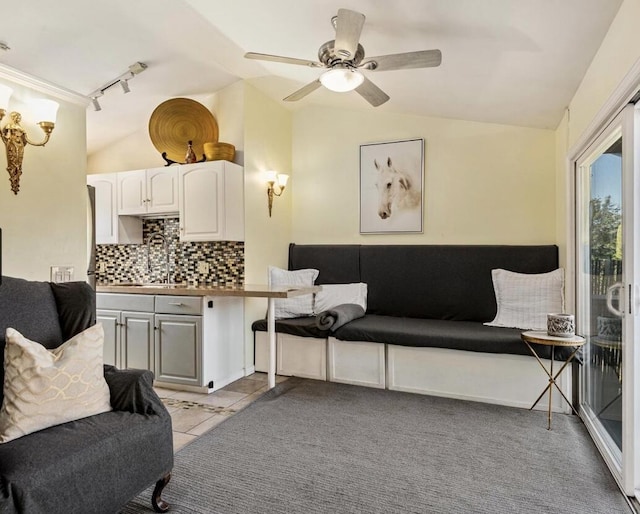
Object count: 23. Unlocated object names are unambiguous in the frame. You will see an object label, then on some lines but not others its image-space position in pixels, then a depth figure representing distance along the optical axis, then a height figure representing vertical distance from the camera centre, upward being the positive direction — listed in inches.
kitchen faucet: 179.3 +6.7
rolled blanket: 144.6 -20.2
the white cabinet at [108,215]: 171.9 +18.6
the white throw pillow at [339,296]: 167.9 -14.3
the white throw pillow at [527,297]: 135.9 -12.5
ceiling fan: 87.0 +44.7
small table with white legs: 134.4 -21.0
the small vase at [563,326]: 110.4 -17.5
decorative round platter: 164.1 +53.3
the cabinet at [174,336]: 138.6 -25.8
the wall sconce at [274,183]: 173.3 +32.3
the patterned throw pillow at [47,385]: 64.7 -20.1
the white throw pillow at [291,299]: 163.6 -15.3
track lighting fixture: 135.0 +59.8
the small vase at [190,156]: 162.2 +40.3
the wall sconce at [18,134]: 87.7 +26.7
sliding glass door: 78.7 -6.9
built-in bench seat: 127.6 -23.5
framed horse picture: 169.8 +30.1
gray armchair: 55.7 -27.1
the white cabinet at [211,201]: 152.9 +21.9
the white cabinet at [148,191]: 161.2 +27.1
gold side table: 108.0 -21.6
